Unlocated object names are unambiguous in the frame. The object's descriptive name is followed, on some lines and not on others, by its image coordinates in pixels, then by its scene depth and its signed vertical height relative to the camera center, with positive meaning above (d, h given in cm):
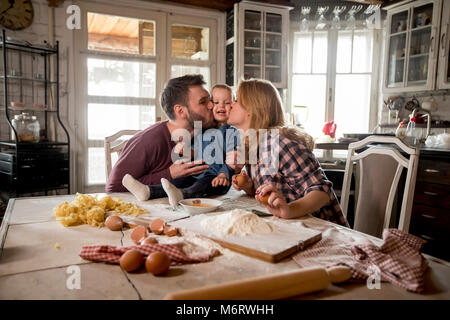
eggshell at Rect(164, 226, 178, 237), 95 -31
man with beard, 174 -11
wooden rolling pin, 54 -28
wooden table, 63 -32
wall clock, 341 +109
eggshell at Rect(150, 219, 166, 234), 97 -30
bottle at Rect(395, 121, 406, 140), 342 -2
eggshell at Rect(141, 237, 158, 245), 83 -29
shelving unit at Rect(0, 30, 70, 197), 319 -3
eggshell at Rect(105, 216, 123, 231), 100 -31
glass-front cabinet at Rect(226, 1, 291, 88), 425 +109
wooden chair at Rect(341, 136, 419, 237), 141 -23
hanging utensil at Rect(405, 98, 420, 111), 406 +31
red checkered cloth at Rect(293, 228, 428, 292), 69 -30
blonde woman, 120 -16
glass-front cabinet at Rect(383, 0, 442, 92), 361 +97
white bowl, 115 -29
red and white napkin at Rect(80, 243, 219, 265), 76 -30
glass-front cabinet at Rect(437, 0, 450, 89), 346 +82
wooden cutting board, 79 -29
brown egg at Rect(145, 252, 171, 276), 70 -29
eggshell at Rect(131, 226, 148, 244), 90 -30
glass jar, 333 -8
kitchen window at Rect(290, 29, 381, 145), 464 +68
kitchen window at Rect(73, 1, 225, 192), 391 +67
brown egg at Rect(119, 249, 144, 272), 71 -29
